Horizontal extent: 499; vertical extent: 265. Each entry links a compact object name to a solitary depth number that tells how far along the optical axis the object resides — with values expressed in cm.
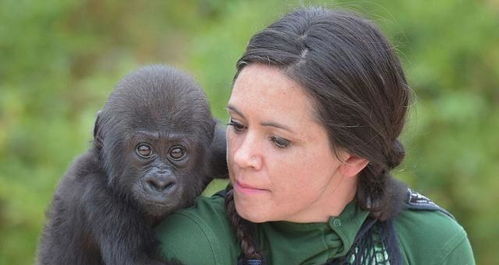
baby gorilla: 590
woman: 534
